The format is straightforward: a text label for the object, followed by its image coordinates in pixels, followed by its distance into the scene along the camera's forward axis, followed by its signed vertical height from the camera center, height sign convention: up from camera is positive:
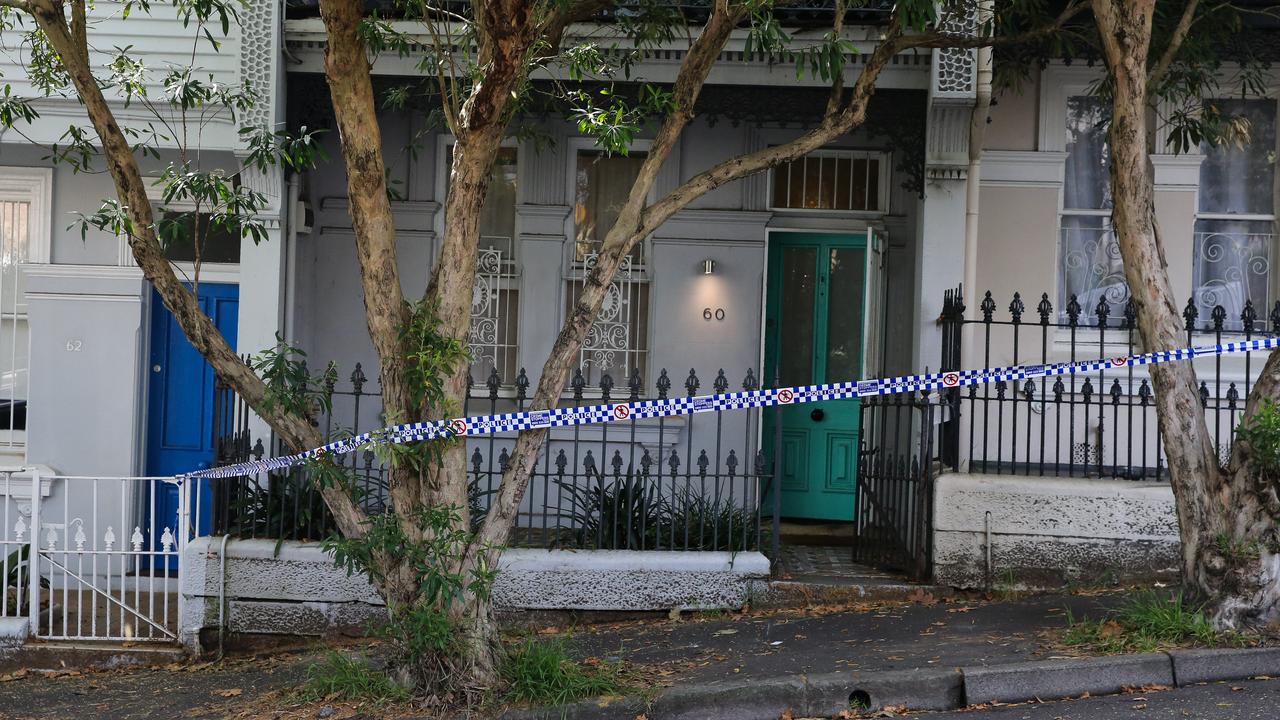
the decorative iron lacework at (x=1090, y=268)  9.52 +0.91
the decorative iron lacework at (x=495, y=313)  10.11 +0.47
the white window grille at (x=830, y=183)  10.16 +1.62
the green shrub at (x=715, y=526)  7.88 -1.00
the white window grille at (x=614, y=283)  10.09 +0.78
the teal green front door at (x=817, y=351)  10.16 +0.23
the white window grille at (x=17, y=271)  9.84 +0.70
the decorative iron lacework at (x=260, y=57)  8.78 +2.20
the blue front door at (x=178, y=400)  9.79 -0.31
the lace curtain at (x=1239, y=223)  9.47 +1.29
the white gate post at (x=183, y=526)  7.51 -1.03
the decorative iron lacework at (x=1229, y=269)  9.48 +0.93
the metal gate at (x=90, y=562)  7.57 -1.39
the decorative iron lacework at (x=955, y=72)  8.35 +2.12
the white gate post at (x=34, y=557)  7.52 -1.24
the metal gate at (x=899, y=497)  8.03 -0.81
